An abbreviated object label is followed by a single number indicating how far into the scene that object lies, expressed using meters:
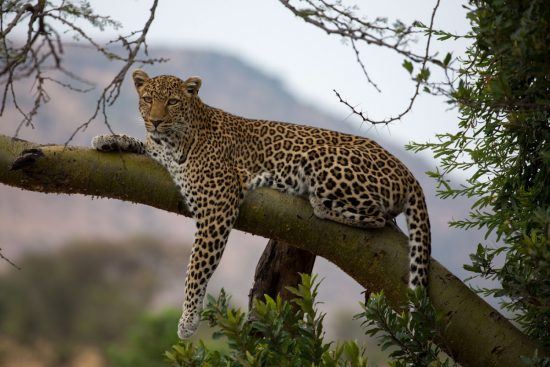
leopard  15.78
